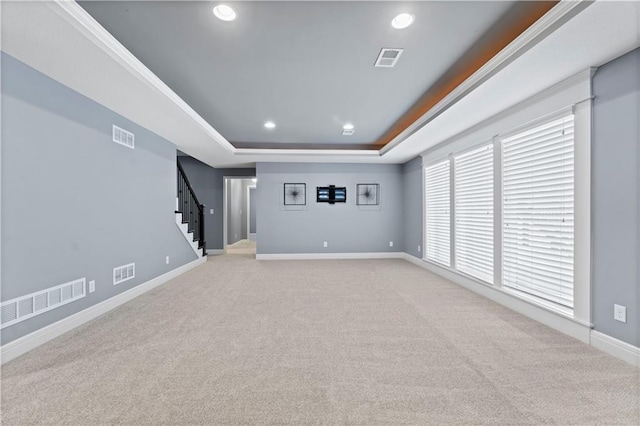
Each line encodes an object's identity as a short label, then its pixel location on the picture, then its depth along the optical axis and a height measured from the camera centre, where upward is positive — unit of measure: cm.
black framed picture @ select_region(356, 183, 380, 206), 730 +52
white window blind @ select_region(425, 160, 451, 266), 518 +1
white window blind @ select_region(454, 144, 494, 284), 394 +2
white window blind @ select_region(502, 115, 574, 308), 273 +3
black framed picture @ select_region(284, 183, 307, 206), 718 +51
